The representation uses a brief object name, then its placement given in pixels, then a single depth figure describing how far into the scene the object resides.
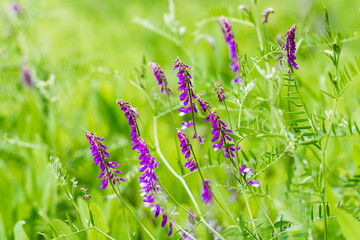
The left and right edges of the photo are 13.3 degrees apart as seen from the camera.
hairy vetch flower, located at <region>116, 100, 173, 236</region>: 1.03
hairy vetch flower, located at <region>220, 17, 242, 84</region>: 1.12
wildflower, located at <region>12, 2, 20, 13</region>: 1.75
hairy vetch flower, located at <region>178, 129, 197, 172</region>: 1.03
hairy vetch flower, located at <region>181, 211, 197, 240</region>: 1.13
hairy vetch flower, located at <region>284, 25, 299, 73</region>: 1.03
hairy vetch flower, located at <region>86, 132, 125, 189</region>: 1.03
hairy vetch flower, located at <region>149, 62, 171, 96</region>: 1.04
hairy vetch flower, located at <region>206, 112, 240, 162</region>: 1.03
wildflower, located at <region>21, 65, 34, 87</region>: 1.56
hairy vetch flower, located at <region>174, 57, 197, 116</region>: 1.02
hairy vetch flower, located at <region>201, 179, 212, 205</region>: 1.11
